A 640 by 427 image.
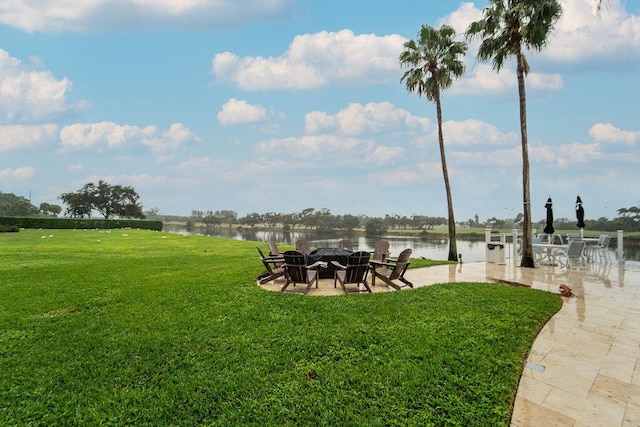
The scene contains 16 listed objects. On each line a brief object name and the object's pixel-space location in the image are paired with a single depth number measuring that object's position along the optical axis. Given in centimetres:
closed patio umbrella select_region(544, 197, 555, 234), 1147
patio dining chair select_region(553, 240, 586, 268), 939
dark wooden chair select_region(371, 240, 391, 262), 922
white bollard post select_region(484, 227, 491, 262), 1141
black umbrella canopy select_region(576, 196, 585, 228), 1176
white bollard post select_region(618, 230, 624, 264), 1061
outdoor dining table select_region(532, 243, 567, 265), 1023
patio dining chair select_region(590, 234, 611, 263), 1048
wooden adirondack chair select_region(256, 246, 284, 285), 734
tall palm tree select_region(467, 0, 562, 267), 991
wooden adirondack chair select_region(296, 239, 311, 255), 1020
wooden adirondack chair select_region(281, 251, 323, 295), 639
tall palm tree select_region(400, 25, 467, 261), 1470
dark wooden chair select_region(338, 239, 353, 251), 996
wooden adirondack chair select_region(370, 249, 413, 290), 691
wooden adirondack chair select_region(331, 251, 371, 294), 634
